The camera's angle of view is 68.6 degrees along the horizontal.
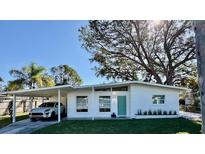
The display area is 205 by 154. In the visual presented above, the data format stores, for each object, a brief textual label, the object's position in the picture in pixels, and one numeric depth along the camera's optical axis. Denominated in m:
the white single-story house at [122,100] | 11.85
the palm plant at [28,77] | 17.38
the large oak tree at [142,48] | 16.07
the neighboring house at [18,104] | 14.35
